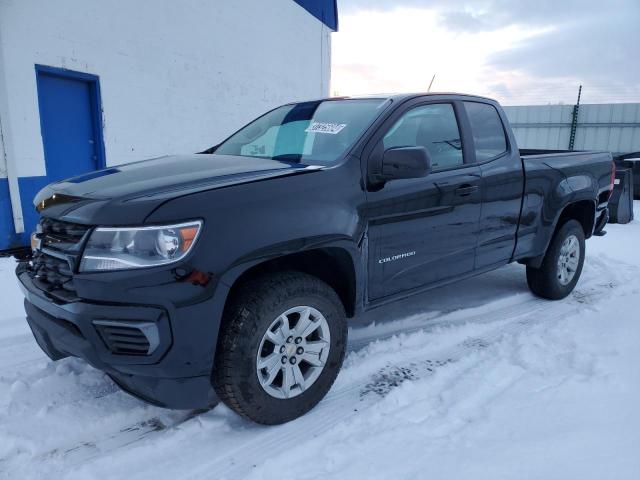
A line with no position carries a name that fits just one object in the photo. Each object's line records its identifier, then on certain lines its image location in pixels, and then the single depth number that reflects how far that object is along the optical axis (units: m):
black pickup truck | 2.07
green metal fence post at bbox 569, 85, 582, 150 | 17.54
